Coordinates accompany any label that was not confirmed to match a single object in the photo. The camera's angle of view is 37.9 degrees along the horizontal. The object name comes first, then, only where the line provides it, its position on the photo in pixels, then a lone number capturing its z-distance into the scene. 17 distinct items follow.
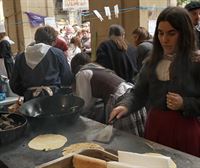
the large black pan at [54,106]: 1.72
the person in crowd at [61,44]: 4.17
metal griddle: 1.26
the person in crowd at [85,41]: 5.91
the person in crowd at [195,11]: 2.53
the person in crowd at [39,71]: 2.54
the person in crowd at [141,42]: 3.25
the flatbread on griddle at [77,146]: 1.35
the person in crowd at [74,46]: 5.28
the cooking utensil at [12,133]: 1.47
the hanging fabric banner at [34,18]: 6.91
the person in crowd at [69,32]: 7.08
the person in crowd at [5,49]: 4.86
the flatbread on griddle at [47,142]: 1.43
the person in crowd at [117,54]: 3.26
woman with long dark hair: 1.47
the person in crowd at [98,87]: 2.40
